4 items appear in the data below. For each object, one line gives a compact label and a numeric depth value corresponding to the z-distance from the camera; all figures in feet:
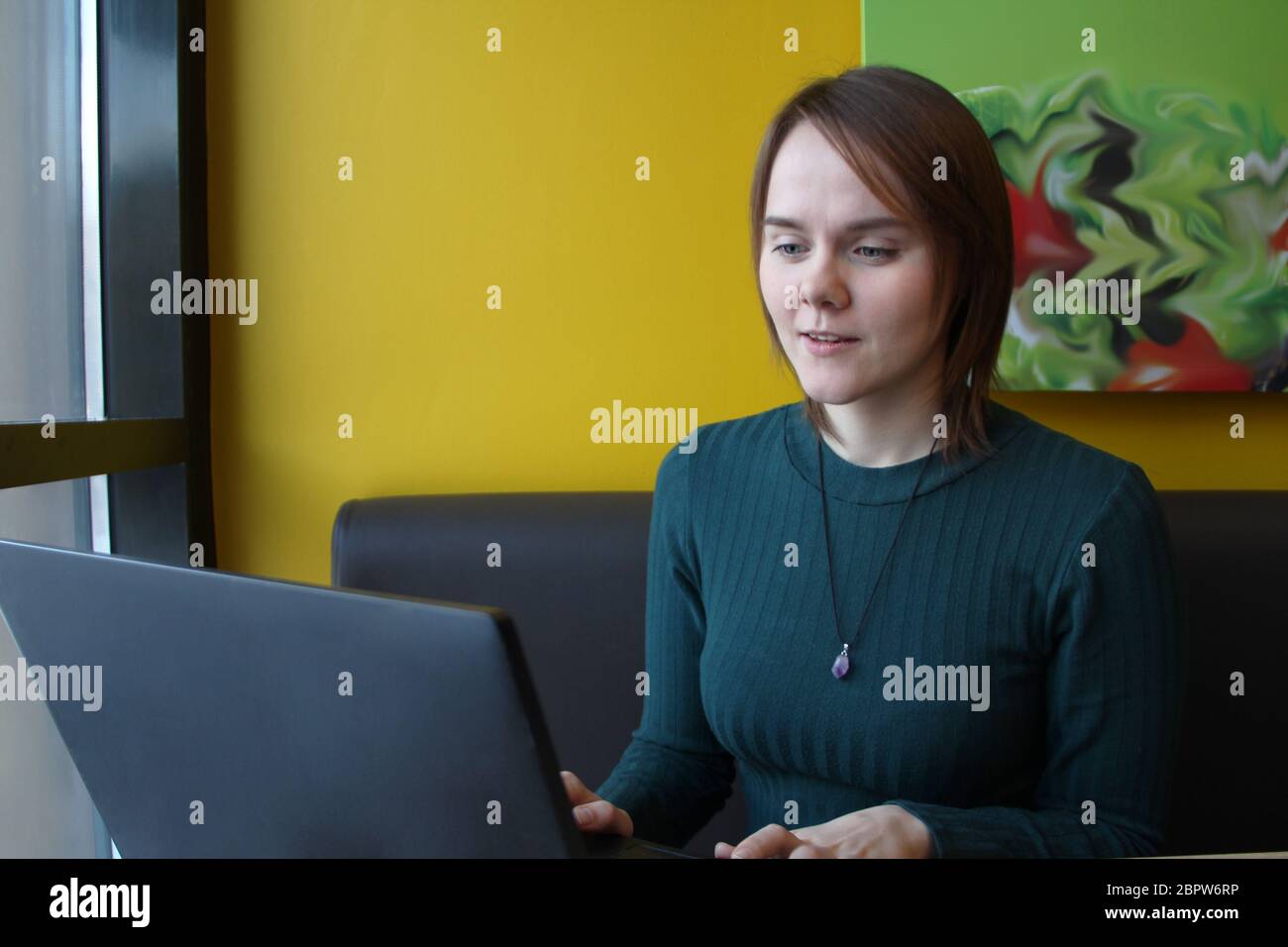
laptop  1.72
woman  3.41
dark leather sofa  4.92
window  4.60
